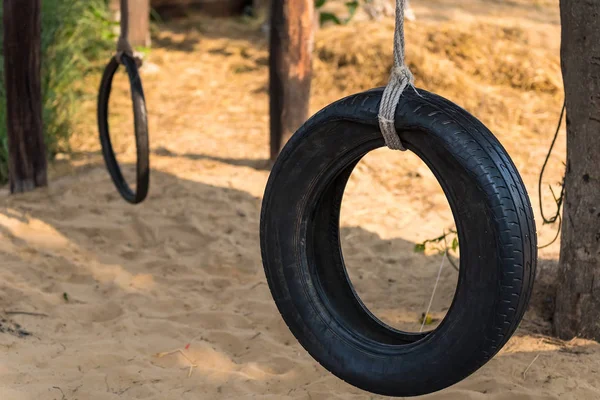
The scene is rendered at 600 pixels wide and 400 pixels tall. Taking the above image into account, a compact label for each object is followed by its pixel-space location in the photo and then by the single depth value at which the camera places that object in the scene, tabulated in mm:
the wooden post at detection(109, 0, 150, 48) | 13961
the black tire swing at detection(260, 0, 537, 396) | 4340
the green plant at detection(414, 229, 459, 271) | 7650
